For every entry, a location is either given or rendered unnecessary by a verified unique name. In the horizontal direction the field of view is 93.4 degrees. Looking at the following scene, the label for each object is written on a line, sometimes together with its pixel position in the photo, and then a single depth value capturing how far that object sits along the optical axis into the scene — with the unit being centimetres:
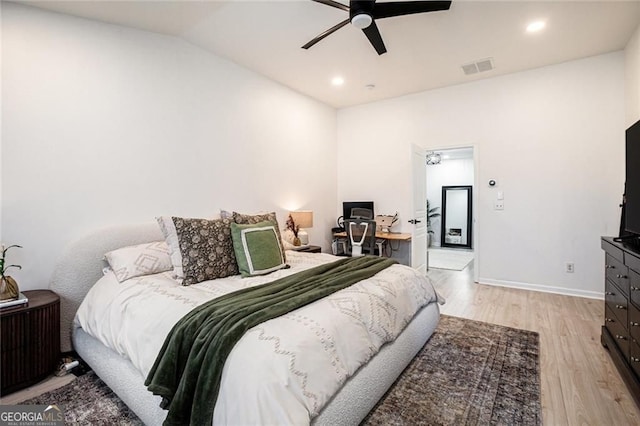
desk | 459
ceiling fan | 226
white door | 462
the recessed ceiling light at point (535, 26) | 296
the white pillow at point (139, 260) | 227
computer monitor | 512
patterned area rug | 171
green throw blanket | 124
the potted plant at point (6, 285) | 196
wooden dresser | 185
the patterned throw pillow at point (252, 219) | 268
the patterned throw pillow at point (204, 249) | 222
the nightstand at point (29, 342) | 189
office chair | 401
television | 222
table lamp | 428
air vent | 377
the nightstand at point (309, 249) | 408
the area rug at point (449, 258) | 572
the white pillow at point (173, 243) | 227
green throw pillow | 237
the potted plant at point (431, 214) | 838
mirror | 798
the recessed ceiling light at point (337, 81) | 424
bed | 119
